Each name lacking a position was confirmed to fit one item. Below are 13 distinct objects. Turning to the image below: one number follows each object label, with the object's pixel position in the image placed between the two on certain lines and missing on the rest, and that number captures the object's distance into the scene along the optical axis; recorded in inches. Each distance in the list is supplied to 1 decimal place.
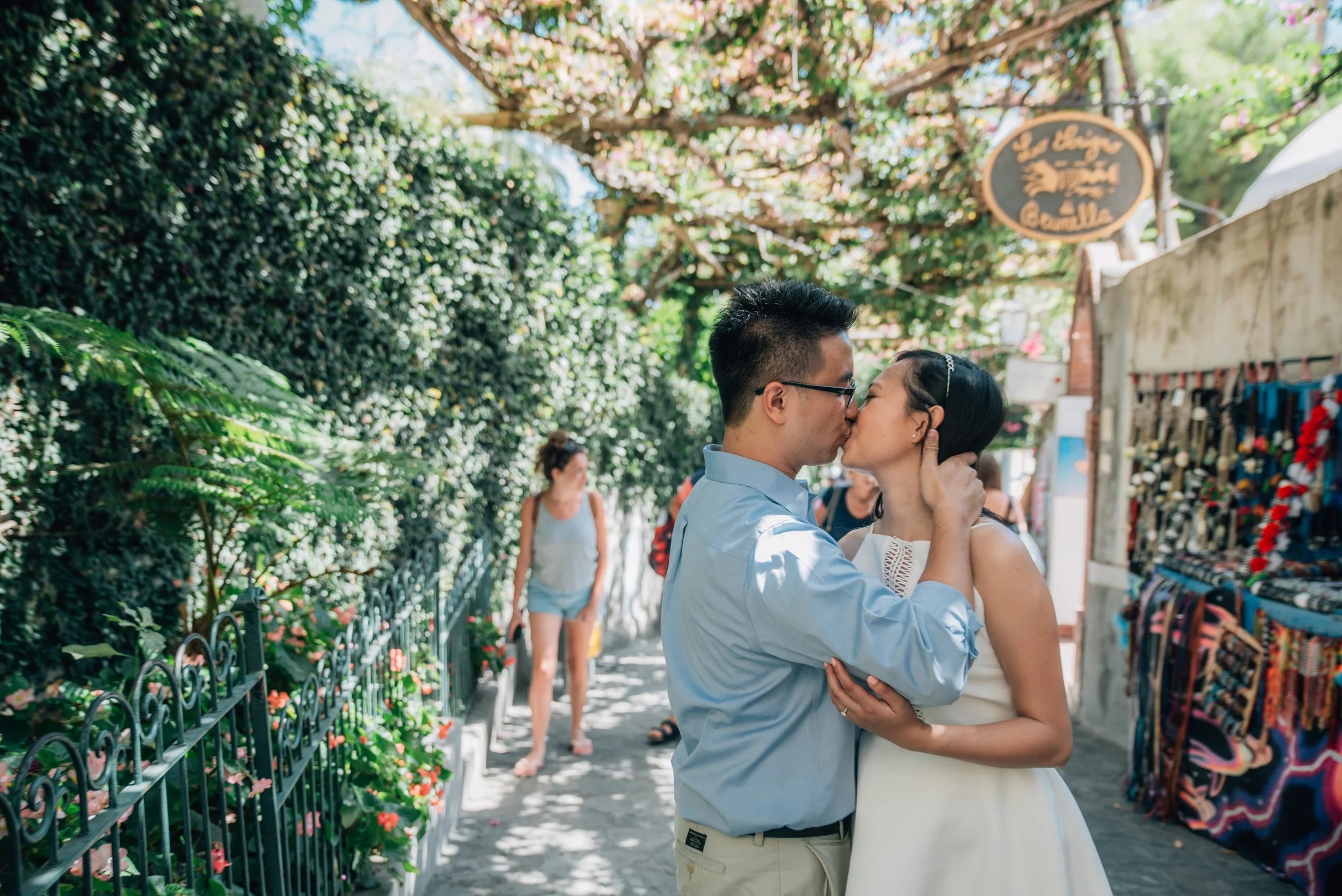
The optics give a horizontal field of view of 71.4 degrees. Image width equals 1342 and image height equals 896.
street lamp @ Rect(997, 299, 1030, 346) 486.6
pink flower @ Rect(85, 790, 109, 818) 83.8
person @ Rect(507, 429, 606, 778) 240.1
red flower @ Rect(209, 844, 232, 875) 93.5
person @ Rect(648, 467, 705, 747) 248.5
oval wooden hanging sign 305.1
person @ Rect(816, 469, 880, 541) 213.3
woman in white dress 77.5
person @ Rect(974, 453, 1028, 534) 195.8
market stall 161.2
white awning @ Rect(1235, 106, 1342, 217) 270.4
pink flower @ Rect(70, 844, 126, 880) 77.2
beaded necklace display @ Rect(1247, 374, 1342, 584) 169.2
